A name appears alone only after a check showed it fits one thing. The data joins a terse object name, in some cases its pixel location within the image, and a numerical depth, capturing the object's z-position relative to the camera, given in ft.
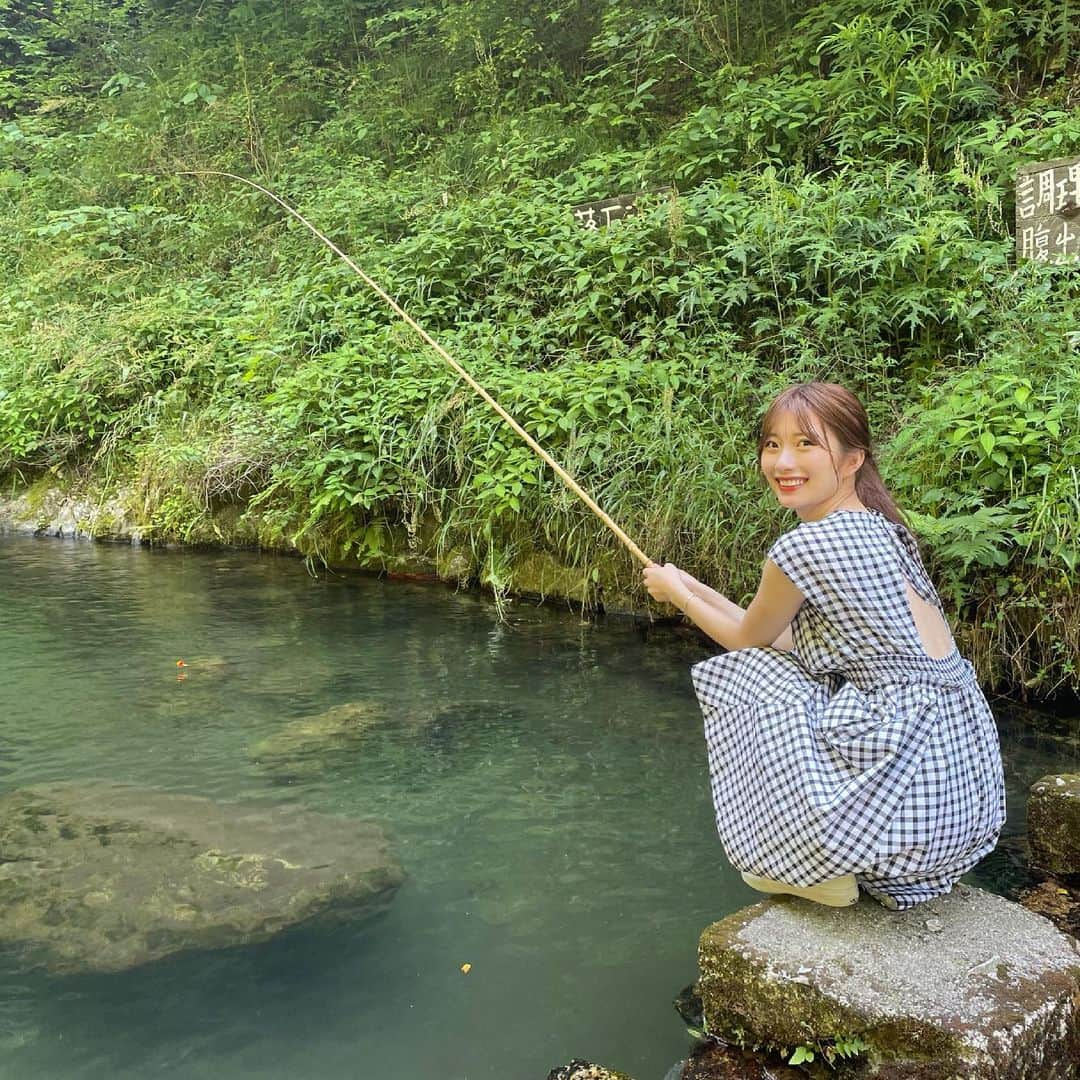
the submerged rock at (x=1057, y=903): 7.45
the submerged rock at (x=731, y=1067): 5.71
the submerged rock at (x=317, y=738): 11.07
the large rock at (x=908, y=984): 5.13
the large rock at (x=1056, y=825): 8.28
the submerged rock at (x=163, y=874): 7.68
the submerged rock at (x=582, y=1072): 5.81
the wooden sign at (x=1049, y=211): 15.80
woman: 5.77
